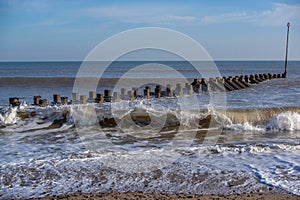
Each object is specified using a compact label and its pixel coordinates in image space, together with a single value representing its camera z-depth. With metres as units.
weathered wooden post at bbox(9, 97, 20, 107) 12.90
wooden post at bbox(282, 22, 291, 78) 36.75
